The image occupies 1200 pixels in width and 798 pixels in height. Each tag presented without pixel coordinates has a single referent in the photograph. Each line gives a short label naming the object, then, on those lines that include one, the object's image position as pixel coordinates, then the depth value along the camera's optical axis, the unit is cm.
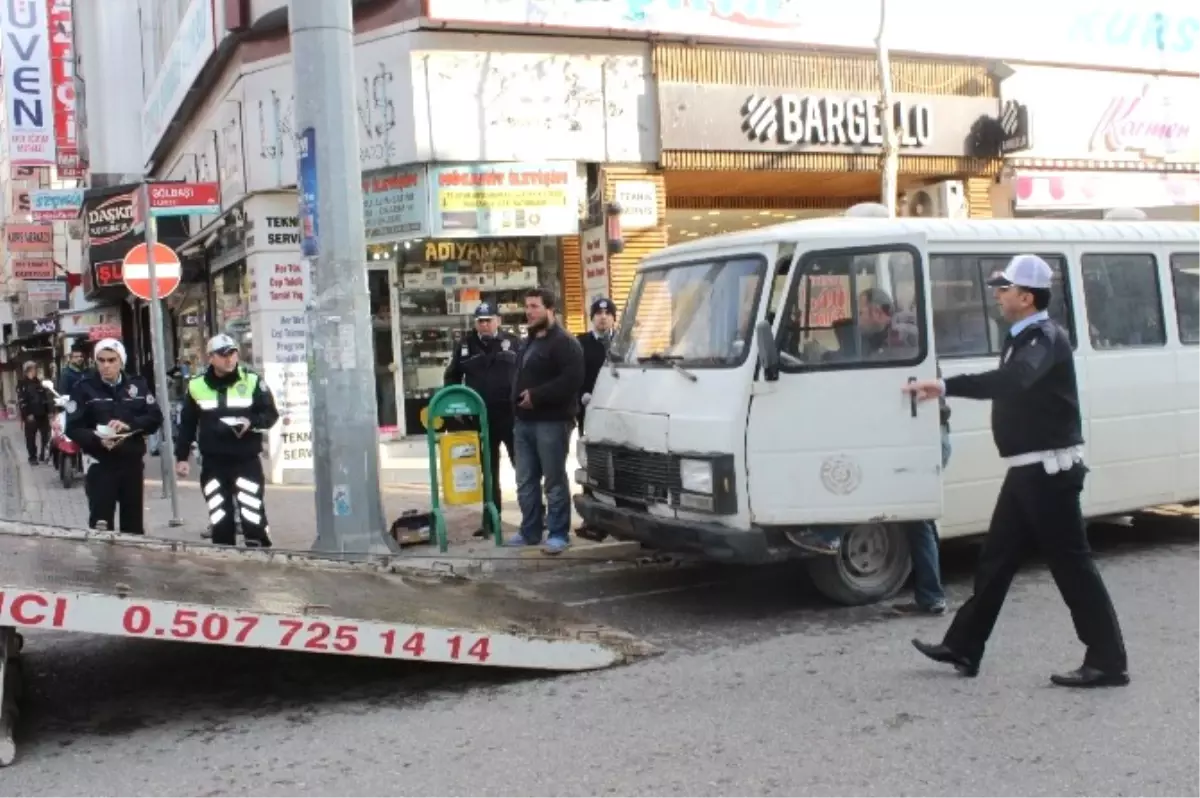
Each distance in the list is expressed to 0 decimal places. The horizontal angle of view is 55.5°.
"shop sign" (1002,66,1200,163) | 1627
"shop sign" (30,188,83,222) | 2116
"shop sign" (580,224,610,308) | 1327
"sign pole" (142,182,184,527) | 1086
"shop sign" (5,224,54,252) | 3806
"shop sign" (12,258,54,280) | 3822
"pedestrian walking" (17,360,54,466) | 1984
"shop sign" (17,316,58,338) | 4491
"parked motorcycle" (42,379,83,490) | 1547
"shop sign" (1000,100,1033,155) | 1558
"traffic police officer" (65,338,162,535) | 773
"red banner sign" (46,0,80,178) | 2577
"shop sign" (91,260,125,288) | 1991
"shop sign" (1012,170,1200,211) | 1622
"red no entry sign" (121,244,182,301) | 1123
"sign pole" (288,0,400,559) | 851
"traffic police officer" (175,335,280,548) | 770
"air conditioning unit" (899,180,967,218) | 1558
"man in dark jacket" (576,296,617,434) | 923
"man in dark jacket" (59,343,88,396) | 1568
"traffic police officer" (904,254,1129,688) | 501
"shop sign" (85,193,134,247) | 1484
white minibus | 624
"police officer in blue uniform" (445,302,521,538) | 942
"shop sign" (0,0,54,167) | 2586
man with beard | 845
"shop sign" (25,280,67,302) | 3741
